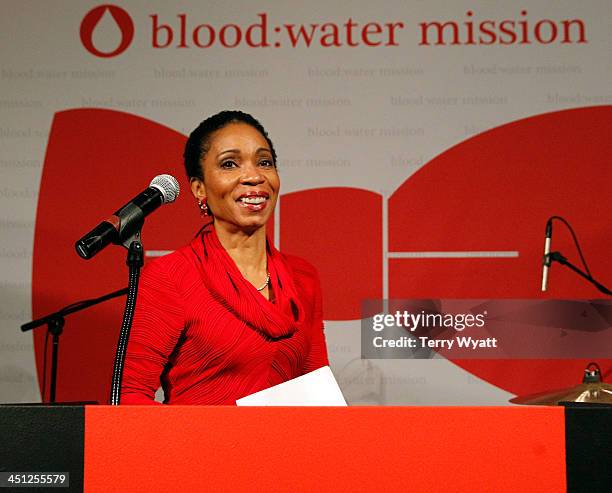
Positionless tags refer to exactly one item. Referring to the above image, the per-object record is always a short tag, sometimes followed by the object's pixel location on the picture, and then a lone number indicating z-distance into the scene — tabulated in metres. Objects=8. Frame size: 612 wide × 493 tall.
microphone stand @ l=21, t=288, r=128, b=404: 6.18
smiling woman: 4.01
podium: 1.91
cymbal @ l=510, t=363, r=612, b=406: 4.72
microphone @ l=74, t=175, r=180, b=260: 2.71
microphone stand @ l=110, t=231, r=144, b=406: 2.60
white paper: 2.62
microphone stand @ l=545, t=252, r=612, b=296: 6.18
